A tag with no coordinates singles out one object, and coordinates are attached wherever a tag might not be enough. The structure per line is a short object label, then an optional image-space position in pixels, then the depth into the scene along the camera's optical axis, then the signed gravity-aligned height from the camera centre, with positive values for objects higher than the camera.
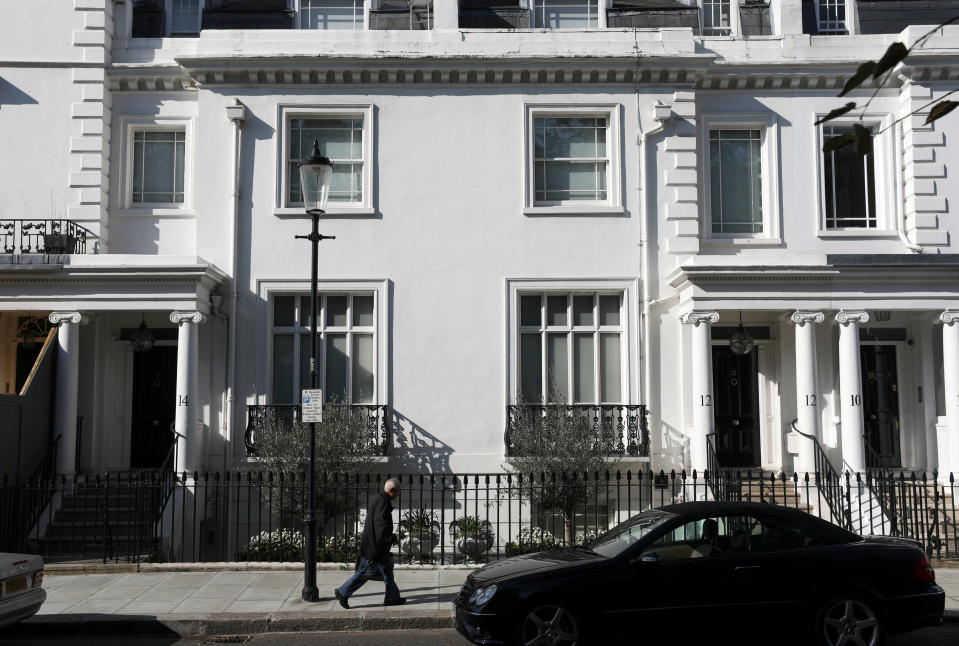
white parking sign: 11.48 -0.15
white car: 9.02 -1.97
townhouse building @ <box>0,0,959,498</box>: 17.00 +3.43
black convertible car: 8.43 -1.87
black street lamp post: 11.12 +2.36
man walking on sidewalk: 10.65 -1.85
